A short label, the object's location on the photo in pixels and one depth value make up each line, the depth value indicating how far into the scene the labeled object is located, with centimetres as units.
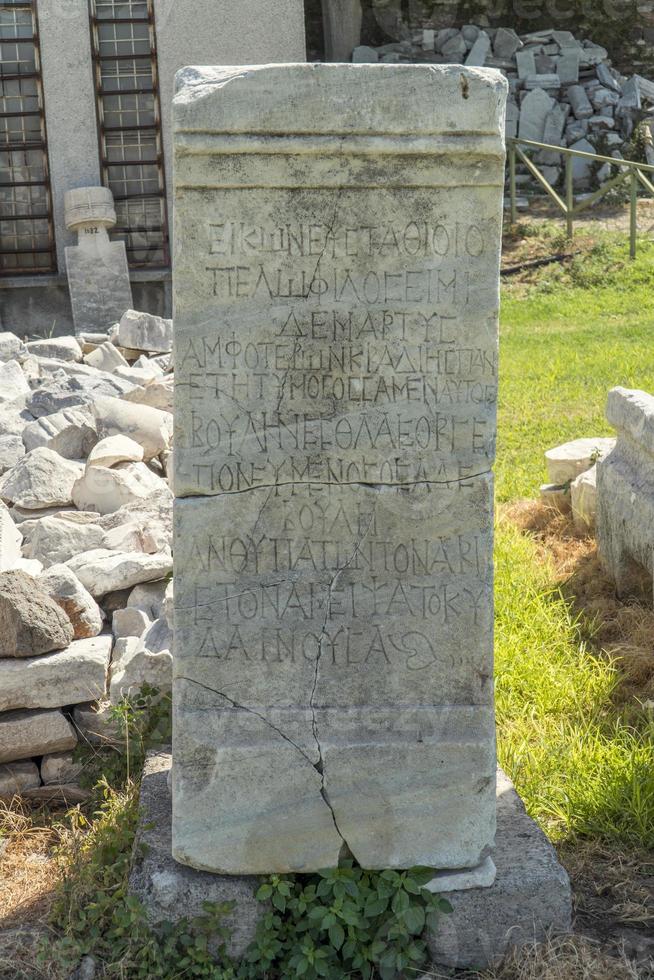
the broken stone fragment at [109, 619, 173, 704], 377
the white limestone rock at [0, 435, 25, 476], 577
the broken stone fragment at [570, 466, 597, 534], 539
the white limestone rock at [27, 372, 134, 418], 646
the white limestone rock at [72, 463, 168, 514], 503
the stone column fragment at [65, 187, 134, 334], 1059
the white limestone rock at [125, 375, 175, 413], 643
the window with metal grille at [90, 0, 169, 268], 1063
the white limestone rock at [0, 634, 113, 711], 367
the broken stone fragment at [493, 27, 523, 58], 1509
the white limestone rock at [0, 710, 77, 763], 369
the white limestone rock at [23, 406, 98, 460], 574
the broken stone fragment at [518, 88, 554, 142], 1433
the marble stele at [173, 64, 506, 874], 239
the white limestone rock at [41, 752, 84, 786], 372
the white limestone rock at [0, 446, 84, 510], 508
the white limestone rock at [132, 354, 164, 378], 750
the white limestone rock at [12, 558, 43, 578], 437
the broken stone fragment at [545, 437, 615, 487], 582
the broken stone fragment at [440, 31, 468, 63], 1496
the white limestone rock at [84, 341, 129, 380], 802
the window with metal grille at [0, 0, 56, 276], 1056
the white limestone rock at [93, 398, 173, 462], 576
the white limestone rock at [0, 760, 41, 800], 369
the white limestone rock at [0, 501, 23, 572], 443
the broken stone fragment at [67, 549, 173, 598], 424
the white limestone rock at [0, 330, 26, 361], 801
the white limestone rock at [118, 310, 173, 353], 848
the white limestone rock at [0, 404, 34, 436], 617
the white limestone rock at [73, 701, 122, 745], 376
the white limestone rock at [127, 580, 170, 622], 422
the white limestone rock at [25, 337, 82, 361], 834
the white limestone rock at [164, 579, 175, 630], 377
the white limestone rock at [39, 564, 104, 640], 395
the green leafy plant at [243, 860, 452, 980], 254
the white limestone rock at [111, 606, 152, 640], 410
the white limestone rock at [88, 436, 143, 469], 528
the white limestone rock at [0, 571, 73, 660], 366
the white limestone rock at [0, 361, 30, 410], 669
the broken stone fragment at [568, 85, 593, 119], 1449
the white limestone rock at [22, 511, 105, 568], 461
